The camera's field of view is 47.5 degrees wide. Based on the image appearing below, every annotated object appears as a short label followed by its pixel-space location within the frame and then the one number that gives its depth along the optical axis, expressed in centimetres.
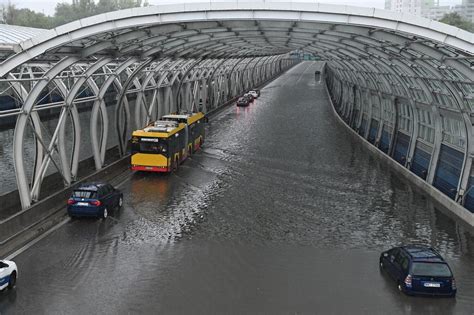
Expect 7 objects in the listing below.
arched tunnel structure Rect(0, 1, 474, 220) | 1759
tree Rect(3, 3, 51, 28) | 9079
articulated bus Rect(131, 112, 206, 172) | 2902
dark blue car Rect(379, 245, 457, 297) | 1405
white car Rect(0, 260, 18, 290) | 1345
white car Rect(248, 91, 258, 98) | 8114
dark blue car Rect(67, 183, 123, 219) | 2033
